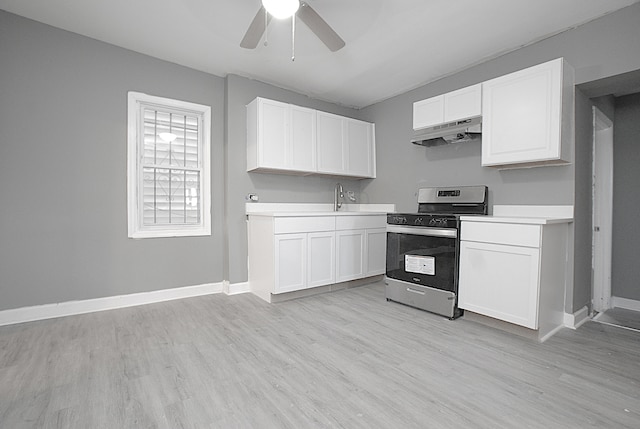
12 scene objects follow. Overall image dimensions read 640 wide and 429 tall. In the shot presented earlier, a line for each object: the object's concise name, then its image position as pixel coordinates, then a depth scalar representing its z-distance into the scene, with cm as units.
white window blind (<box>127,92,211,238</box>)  321
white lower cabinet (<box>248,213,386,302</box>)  326
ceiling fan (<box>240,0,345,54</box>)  197
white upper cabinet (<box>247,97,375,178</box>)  358
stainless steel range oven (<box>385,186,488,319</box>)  282
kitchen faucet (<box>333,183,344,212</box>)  449
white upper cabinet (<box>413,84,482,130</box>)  296
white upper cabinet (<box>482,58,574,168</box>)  246
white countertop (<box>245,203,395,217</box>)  342
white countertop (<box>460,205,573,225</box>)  237
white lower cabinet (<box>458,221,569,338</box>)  234
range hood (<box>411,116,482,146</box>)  302
